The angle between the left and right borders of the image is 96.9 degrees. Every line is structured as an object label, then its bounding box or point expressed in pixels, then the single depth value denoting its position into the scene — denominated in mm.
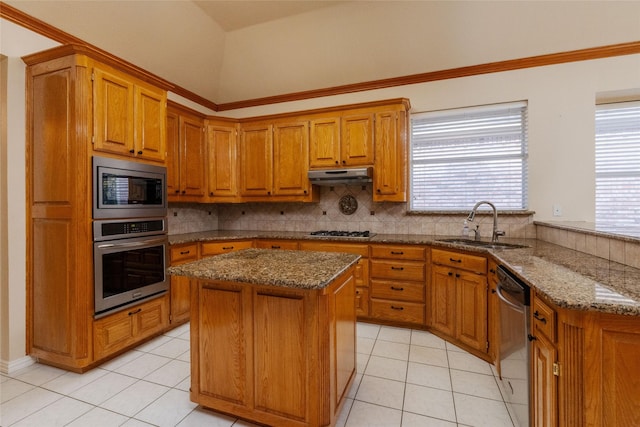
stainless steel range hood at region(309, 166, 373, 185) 3274
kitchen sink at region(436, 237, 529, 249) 2557
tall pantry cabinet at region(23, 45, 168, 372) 2121
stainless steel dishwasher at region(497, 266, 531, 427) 1464
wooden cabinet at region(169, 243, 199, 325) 2944
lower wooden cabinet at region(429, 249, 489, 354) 2344
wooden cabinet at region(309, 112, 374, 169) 3350
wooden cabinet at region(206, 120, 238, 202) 3768
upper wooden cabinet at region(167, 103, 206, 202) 3297
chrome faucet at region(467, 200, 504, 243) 2684
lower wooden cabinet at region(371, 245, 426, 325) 2896
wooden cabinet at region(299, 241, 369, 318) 3100
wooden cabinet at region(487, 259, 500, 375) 2113
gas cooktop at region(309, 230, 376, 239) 3316
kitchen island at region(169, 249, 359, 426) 1444
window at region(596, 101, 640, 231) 2971
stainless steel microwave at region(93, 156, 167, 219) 2199
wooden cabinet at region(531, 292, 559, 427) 1147
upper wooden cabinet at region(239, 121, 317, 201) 3652
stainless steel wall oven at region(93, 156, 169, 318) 2207
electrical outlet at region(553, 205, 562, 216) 2949
